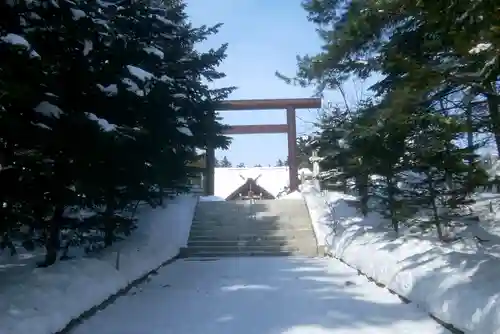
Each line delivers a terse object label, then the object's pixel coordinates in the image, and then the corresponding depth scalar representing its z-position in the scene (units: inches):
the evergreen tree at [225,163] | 3009.4
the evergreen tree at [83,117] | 230.8
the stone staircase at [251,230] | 552.1
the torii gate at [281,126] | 959.1
